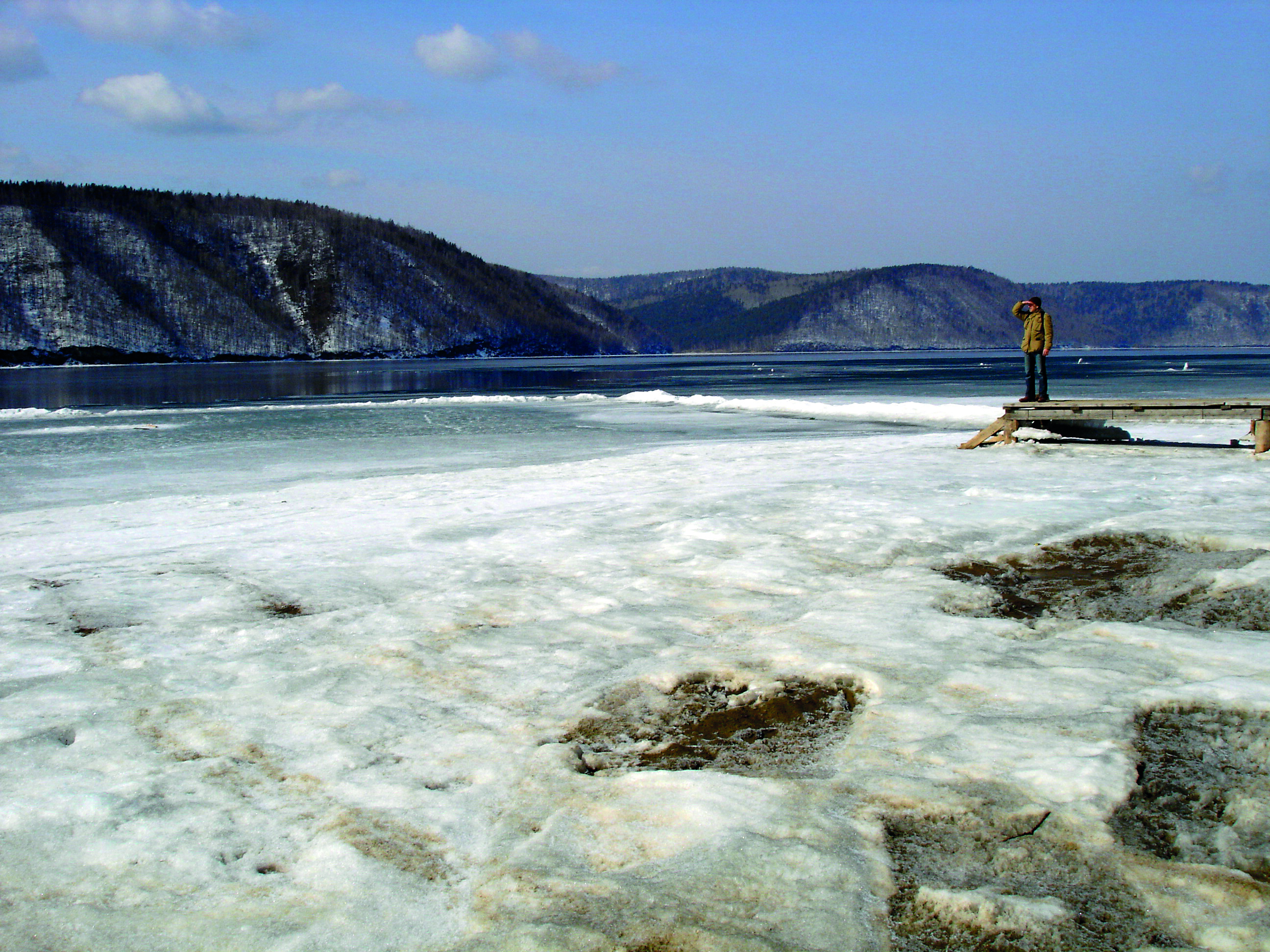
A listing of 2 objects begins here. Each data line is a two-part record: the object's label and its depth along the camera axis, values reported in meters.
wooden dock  11.48
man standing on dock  14.19
